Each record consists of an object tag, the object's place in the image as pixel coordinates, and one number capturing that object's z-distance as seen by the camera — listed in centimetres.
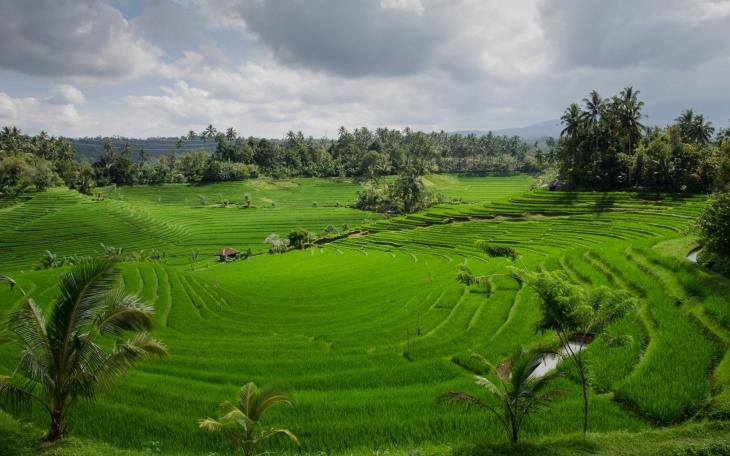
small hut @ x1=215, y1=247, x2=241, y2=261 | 6257
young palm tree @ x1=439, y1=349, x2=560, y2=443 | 1027
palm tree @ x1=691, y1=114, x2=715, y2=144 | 8011
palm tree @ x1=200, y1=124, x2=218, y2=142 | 19200
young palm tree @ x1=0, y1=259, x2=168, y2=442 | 938
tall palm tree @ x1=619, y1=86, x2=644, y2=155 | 6750
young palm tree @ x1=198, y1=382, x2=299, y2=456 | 874
